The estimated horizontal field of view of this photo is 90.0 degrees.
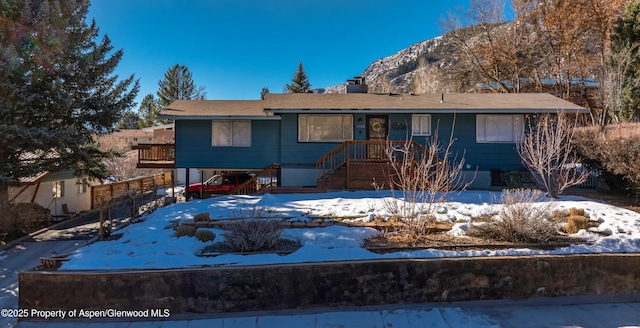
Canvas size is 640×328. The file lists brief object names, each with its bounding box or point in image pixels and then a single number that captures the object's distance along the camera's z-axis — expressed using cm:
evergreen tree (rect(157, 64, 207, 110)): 4006
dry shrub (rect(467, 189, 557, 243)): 552
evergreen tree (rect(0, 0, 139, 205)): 1079
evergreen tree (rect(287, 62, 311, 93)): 4497
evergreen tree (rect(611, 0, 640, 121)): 1461
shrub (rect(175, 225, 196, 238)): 617
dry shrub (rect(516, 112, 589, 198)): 751
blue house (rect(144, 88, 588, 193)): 1216
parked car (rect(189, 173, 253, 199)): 1520
